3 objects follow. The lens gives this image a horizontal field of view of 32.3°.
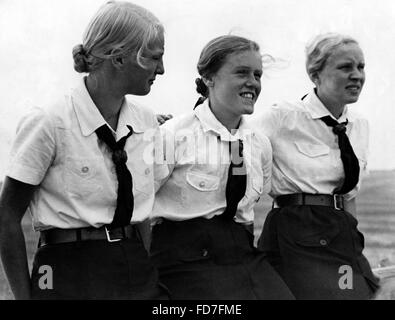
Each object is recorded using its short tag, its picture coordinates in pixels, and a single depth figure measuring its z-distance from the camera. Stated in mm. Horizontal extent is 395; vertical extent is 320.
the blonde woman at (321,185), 2898
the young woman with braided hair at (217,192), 2537
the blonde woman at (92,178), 2146
